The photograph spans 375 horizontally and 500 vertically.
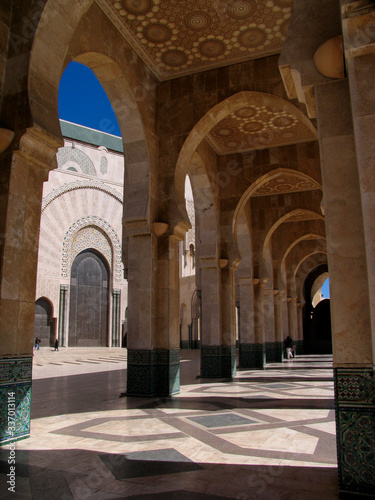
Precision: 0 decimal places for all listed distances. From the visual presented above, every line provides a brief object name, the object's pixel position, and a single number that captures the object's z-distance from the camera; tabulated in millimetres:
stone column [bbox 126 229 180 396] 6266
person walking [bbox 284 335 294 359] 16617
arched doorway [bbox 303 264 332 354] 21438
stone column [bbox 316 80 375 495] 2404
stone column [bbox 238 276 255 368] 11875
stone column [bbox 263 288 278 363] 14711
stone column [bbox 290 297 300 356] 18578
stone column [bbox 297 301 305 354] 20641
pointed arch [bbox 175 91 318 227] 6855
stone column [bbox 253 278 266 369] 11852
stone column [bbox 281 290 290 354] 18500
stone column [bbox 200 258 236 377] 9070
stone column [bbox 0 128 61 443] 3652
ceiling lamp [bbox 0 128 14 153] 3879
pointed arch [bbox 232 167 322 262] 9766
